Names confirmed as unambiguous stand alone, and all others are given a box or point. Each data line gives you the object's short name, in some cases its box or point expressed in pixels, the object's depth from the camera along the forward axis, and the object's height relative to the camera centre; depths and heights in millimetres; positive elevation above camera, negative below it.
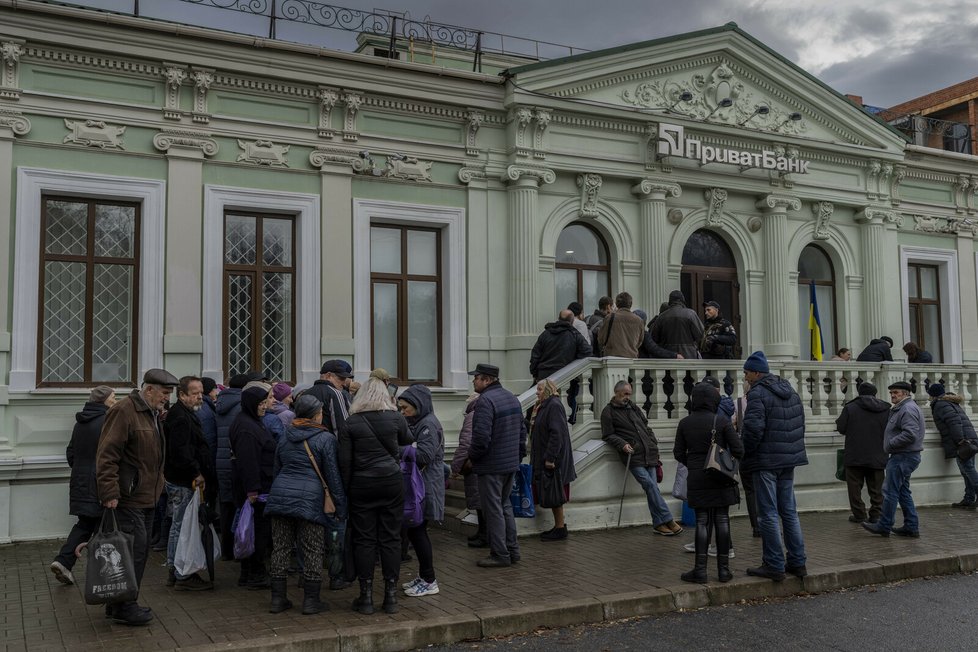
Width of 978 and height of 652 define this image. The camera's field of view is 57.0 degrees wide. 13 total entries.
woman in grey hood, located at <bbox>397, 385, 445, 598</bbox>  7699 -775
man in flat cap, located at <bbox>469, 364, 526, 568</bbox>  8844 -829
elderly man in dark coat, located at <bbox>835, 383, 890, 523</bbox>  11477 -1032
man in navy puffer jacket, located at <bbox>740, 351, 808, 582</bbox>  8297 -870
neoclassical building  11469 +2381
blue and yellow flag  15944 +679
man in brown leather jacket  6656 -750
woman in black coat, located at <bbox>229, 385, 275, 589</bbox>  7816 -835
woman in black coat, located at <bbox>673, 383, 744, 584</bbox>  8109 -1093
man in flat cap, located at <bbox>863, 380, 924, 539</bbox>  10656 -1225
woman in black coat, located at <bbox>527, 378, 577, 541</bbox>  9789 -791
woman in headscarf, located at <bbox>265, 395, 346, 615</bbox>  7027 -1012
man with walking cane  10680 -926
